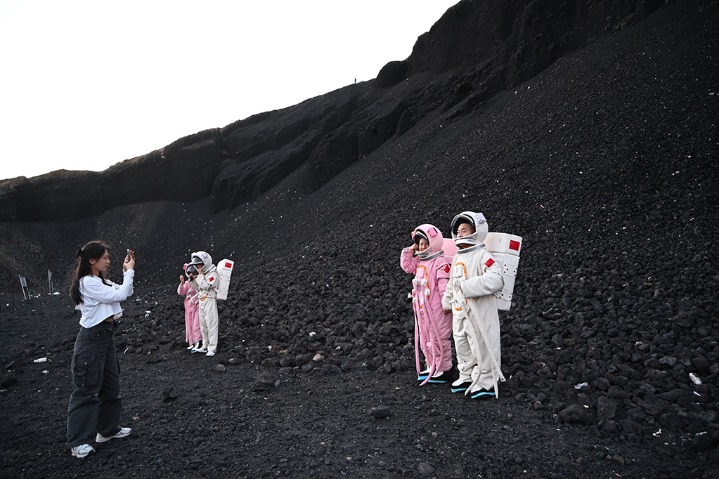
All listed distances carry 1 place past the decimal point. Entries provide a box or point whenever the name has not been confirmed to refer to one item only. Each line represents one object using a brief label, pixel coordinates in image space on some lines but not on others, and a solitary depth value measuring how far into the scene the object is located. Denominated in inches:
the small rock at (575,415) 170.9
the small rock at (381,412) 189.3
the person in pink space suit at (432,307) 219.5
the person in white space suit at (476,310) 191.5
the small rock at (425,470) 142.9
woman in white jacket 177.5
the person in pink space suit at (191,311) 363.9
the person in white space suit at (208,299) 345.7
